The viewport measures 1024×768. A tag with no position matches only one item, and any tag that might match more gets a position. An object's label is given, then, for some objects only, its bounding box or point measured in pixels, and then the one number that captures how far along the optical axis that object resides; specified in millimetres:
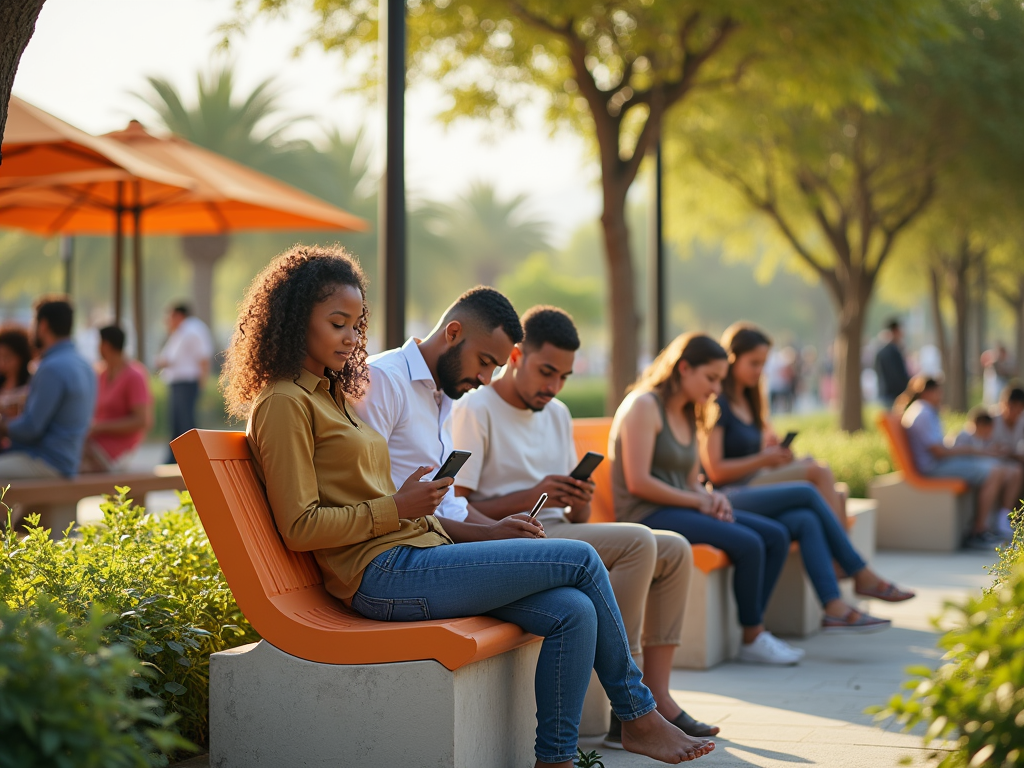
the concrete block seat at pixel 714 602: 6219
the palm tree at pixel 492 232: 72688
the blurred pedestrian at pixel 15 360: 8258
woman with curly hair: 3732
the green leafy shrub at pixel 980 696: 2602
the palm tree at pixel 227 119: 37531
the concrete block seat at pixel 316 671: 3670
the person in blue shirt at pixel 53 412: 7309
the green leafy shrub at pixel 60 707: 2506
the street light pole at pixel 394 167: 6449
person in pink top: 8922
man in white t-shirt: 4887
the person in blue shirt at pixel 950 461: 11203
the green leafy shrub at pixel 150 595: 4031
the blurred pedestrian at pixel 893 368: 16422
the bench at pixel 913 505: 11125
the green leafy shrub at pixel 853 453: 12391
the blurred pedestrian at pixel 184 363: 14539
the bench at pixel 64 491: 7031
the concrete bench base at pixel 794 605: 7145
